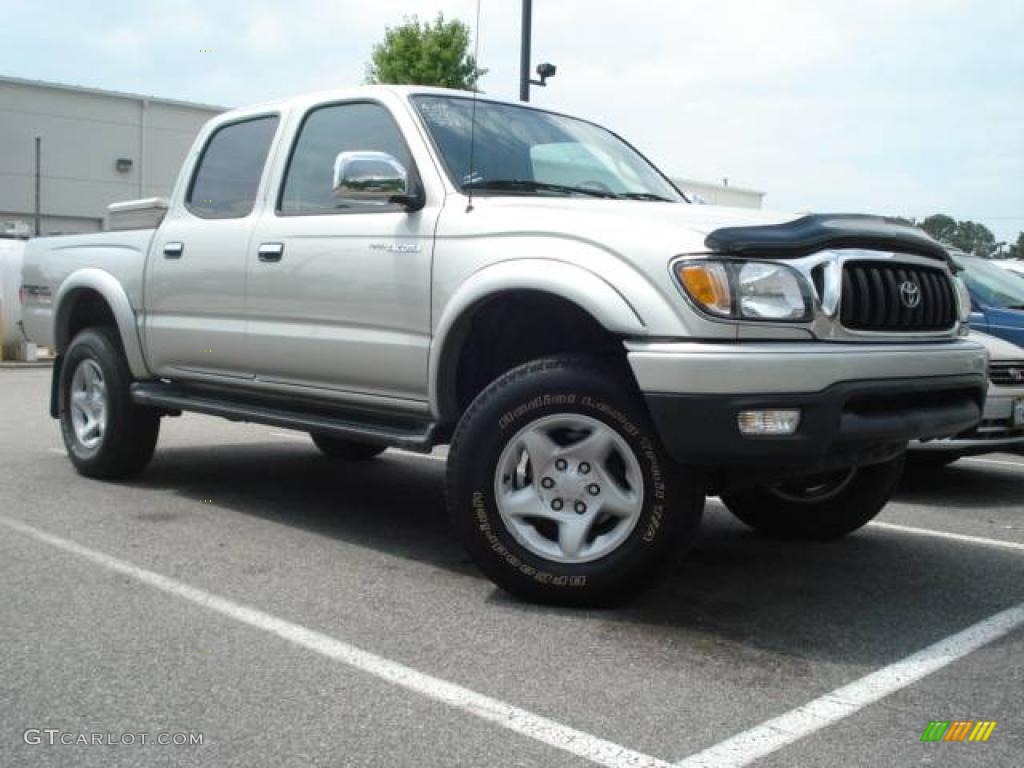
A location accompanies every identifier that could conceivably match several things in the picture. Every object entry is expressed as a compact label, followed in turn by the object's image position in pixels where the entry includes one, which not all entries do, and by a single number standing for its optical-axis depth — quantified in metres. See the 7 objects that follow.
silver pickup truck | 3.49
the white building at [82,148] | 32.81
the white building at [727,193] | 37.24
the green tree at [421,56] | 26.50
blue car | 7.14
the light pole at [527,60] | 12.95
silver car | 6.46
